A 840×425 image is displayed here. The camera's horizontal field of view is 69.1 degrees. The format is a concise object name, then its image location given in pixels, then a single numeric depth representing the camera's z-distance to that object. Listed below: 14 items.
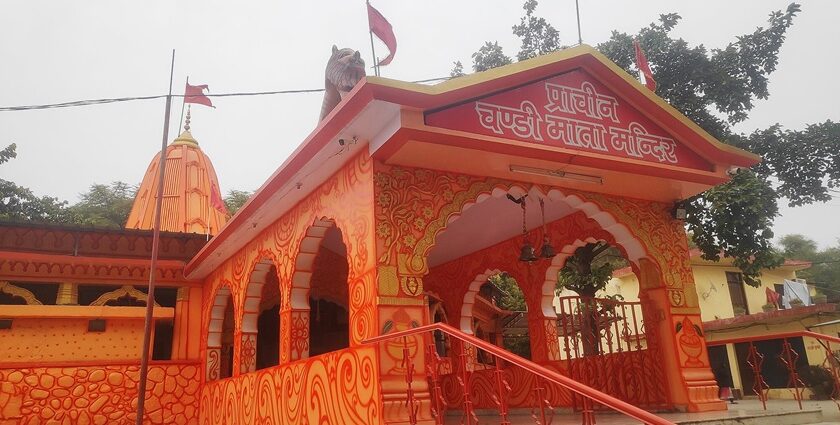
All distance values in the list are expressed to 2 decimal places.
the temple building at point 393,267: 5.05
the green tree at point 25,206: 21.89
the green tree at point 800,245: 34.72
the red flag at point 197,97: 9.62
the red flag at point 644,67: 7.04
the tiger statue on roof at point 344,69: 6.54
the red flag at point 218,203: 12.19
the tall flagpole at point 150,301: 7.40
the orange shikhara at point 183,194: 17.27
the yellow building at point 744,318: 12.99
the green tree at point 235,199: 31.00
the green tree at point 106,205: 28.02
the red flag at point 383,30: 6.08
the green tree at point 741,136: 9.48
